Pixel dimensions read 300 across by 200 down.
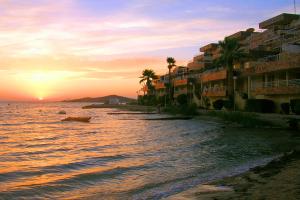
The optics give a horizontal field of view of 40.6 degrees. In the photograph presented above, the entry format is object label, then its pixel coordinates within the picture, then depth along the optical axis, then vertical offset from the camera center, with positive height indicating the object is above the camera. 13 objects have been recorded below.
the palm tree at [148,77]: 114.69 +6.35
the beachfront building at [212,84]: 63.14 +2.38
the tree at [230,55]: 56.00 +5.94
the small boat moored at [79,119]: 59.92 -2.71
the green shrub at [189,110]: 62.22 -1.78
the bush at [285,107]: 43.12 -1.13
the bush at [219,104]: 59.98 -0.90
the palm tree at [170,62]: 91.74 +8.29
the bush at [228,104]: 56.00 -0.88
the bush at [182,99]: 81.19 -0.06
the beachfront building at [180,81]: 85.97 +3.91
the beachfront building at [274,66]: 44.16 +3.68
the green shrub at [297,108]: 38.86 -1.13
